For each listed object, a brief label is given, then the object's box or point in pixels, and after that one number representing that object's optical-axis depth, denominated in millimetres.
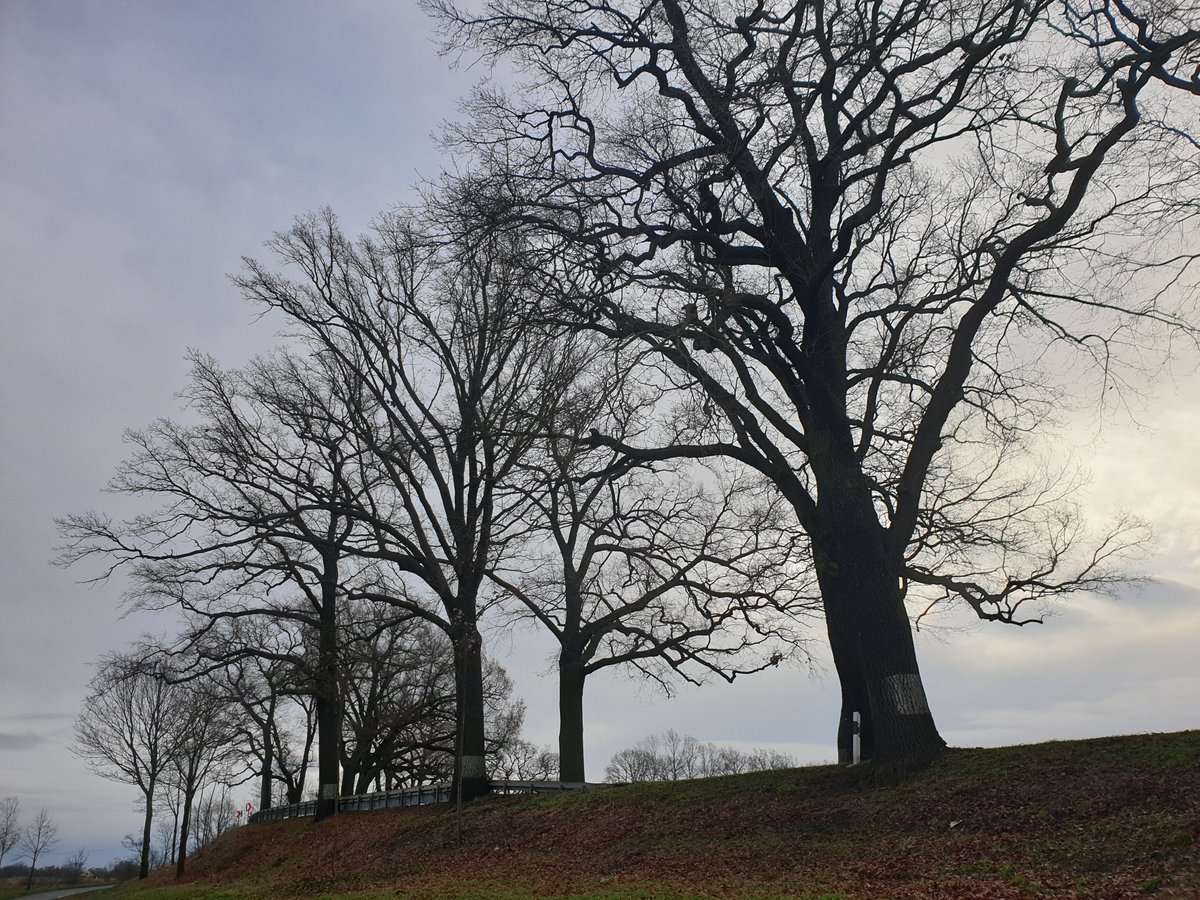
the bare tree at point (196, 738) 31797
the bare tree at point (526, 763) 59925
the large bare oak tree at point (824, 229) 13086
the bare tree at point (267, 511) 23344
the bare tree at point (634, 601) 22047
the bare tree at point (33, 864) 56188
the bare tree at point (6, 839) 70688
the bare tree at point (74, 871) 64875
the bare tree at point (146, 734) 44844
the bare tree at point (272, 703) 26438
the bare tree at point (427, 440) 21797
